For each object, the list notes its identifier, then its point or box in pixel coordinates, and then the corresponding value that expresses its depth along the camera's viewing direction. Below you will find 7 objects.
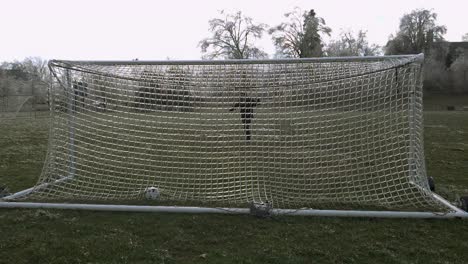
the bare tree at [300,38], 56.81
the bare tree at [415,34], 64.38
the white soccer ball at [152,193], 5.39
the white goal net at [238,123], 5.25
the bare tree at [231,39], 57.06
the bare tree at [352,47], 61.43
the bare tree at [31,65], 63.59
